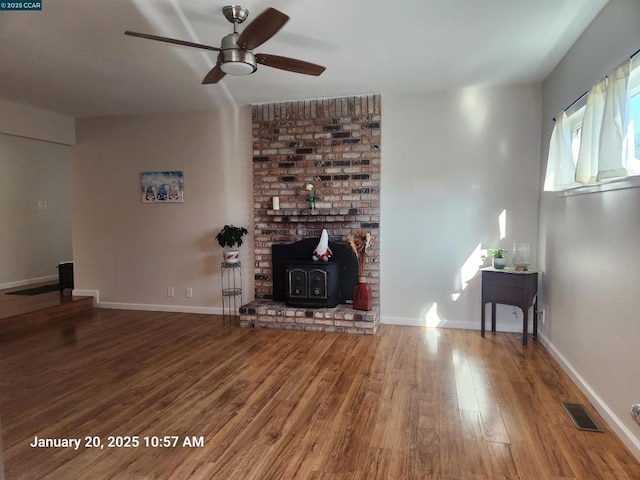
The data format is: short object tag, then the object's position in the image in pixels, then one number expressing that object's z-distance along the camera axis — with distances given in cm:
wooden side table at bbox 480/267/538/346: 356
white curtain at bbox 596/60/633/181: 205
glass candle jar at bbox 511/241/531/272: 372
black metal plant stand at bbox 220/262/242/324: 486
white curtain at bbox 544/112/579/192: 298
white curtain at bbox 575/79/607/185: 233
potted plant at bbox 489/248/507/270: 379
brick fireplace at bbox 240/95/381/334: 431
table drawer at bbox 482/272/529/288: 357
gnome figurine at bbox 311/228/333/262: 432
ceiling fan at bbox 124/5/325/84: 215
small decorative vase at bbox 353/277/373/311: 416
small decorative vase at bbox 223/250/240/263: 461
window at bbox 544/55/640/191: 206
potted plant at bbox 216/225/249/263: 458
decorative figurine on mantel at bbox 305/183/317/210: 447
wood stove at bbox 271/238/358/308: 425
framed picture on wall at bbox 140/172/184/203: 502
